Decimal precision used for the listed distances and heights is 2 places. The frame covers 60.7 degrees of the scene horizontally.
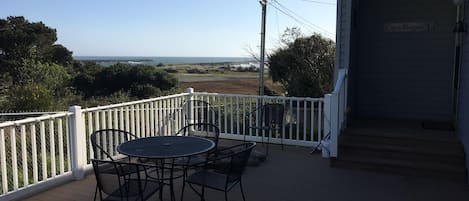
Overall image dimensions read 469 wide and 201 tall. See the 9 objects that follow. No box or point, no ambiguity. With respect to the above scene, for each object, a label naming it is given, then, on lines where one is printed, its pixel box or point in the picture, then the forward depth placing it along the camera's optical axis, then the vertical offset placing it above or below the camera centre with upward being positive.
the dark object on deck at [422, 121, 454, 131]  5.33 -0.77
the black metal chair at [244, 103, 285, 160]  5.70 -0.73
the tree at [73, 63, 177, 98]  18.53 -0.62
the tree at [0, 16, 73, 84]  18.70 +1.16
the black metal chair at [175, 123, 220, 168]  3.90 -0.94
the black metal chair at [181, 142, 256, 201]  3.18 -0.92
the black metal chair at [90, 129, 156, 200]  3.56 -0.93
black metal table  3.32 -0.71
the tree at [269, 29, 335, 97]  8.96 +0.09
